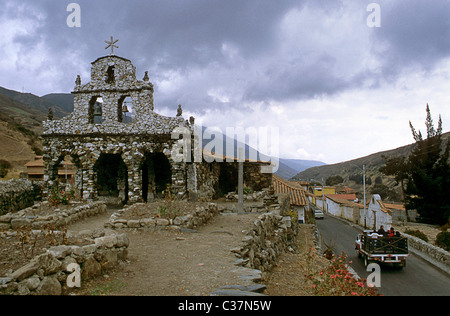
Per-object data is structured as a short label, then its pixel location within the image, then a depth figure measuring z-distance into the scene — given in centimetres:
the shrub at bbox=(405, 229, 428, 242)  2366
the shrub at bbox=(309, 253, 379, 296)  595
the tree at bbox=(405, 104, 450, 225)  3166
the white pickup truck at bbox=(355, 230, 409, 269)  1573
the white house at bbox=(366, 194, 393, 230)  3078
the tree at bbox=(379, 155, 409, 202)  3941
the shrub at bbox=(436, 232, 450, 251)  2077
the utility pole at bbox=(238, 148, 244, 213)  1509
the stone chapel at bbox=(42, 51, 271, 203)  1694
